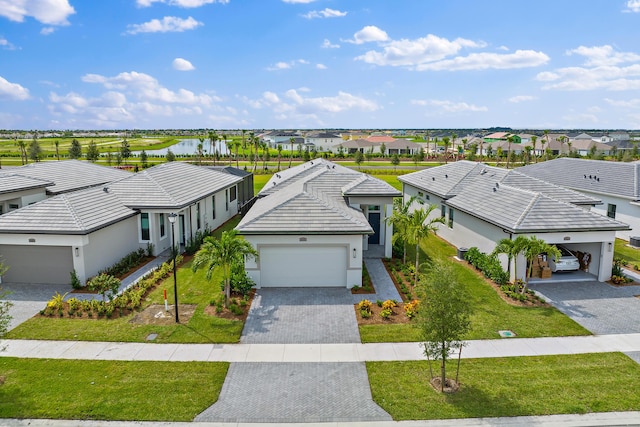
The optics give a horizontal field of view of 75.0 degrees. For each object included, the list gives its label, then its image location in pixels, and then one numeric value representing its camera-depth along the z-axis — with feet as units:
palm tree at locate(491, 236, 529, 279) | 55.67
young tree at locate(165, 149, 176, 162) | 250.78
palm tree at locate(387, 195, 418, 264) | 64.66
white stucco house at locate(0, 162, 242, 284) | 59.57
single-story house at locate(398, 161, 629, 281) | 61.05
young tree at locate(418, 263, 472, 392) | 34.01
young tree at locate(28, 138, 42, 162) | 247.50
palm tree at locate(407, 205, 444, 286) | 61.87
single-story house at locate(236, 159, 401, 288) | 58.70
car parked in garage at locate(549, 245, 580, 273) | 65.10
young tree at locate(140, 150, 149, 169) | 230.44
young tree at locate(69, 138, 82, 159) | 261.24
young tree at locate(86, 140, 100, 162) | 238.07
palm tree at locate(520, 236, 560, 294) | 55.62
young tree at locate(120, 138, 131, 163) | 256.73
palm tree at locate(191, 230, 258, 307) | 51.72
